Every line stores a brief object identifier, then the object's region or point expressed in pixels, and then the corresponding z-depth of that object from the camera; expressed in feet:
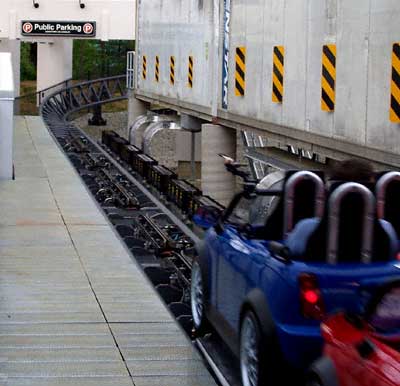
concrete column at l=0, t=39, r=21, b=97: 164.80
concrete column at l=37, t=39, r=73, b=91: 166.81
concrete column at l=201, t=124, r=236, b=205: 74.64
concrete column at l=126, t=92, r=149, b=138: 119.55
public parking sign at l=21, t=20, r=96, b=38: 143.43
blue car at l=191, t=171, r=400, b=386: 22.47
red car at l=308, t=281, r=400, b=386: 17.21
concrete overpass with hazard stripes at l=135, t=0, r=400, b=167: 40.57
